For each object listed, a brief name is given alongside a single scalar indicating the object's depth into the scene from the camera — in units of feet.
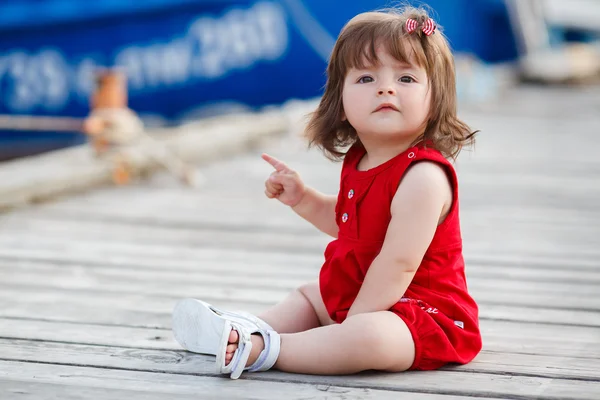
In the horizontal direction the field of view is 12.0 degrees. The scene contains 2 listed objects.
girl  12.08
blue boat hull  31.15
